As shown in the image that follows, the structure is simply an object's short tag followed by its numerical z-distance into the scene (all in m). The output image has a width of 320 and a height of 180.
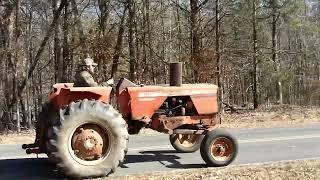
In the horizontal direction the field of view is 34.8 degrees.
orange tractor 7.84
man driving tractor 8.39
